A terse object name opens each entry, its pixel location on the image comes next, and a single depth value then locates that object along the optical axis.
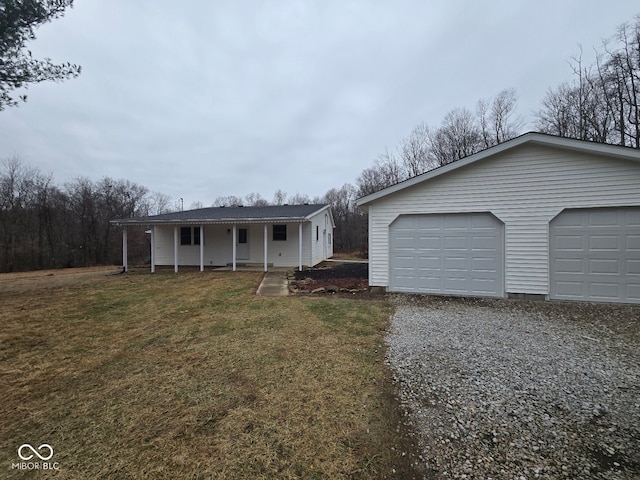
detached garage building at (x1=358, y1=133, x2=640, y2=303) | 6.11
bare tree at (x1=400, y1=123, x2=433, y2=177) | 22.92
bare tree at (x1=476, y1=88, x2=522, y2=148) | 18.75
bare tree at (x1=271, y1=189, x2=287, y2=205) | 38.30
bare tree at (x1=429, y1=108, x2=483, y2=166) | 20.30
